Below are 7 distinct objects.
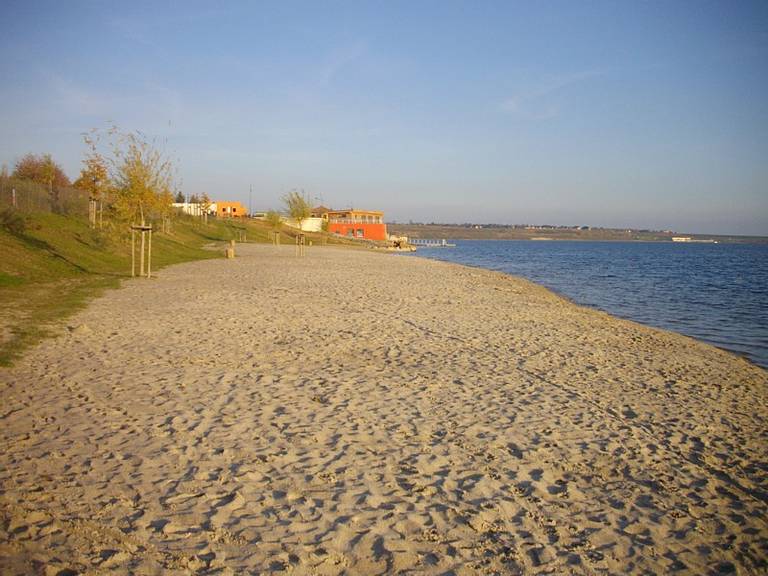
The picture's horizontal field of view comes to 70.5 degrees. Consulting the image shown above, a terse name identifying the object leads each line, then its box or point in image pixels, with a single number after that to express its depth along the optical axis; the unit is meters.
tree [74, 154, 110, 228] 29.14
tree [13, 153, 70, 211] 43.91
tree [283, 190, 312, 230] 56.47
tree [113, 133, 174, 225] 21.92
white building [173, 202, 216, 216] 77.56
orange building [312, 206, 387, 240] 97.88
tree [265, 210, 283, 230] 68.54
